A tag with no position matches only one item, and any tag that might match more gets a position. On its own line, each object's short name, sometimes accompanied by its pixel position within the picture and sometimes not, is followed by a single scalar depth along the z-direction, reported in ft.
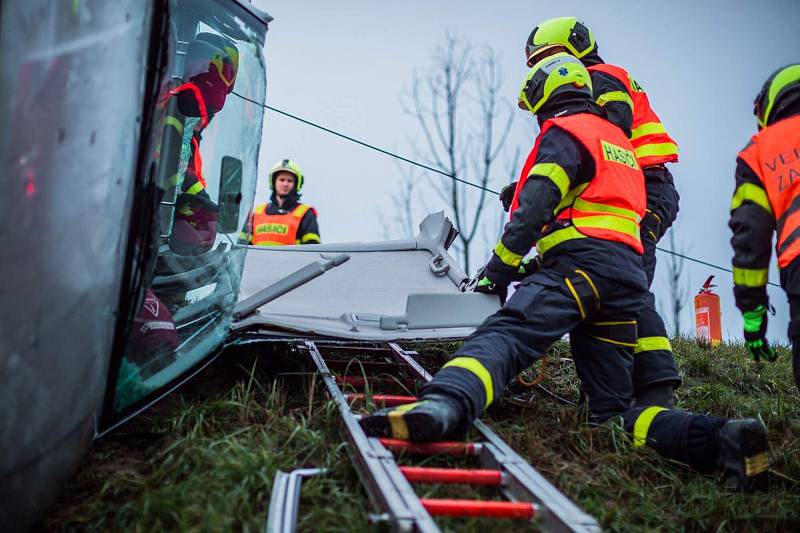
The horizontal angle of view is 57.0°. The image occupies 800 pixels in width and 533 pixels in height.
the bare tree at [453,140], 63.21
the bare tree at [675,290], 89.86
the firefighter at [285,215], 27.96
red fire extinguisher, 24.31
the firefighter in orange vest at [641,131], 13.20
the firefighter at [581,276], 10.37
